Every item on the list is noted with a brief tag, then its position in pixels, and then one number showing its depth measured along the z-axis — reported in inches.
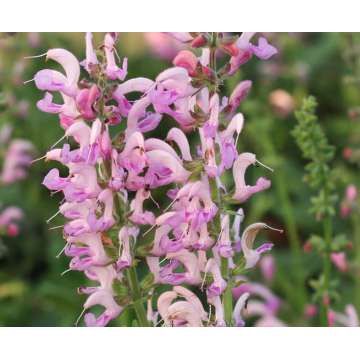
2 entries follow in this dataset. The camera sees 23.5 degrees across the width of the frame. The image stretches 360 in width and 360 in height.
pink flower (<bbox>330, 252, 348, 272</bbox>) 89.4
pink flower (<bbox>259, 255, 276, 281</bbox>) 102.8
